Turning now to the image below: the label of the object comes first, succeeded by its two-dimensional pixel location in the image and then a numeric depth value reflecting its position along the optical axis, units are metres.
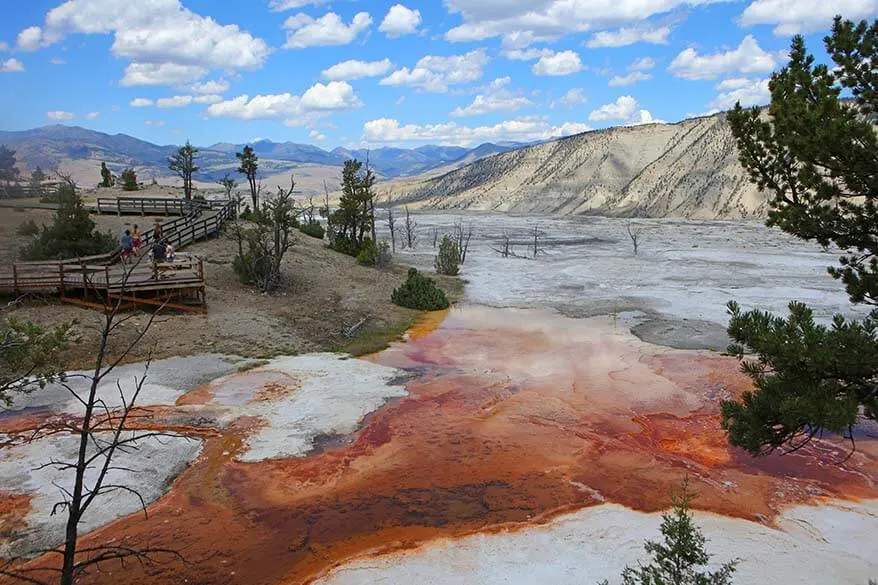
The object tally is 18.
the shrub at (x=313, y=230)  43.53
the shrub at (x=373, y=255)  36.00
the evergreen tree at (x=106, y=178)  63.56
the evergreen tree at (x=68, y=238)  26.23
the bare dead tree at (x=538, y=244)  46.97
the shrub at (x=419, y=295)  27.92
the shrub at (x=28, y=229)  31.86
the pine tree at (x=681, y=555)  5.68
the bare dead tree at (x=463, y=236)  44.34
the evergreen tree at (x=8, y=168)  55.62
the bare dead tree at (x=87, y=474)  5.29
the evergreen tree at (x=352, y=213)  37.62
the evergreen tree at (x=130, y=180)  53.78
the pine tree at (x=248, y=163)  48.37
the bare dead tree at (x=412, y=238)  52.41
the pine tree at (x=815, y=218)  6.48
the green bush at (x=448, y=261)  36.97
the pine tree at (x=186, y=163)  49.50
